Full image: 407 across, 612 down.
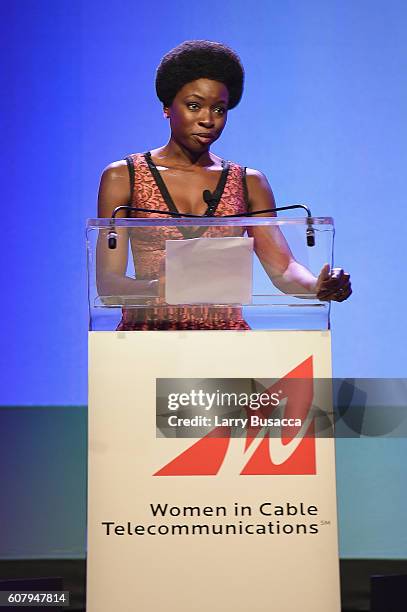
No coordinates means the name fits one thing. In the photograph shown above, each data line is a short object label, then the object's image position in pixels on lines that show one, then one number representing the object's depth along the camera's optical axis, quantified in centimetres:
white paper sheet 1126
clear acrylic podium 1116
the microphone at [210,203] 1194
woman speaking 1250
